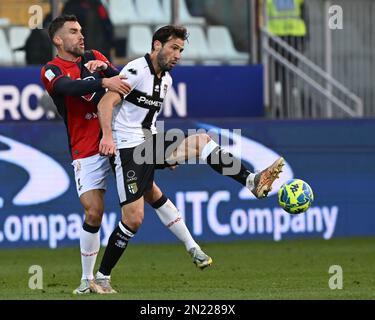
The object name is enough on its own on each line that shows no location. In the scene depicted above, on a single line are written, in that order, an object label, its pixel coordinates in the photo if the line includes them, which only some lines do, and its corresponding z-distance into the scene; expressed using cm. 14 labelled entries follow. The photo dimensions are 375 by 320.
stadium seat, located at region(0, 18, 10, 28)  1753
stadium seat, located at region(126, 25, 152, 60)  1798
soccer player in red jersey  1119
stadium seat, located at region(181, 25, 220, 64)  1828
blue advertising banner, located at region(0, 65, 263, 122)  1747
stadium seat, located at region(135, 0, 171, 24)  1798
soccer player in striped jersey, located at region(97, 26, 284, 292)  1101
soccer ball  1129
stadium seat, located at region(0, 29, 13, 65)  1766
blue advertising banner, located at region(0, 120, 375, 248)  1602
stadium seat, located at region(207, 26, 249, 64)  1834
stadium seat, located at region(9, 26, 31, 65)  1758
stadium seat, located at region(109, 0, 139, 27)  1788
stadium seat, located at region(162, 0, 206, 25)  1803
